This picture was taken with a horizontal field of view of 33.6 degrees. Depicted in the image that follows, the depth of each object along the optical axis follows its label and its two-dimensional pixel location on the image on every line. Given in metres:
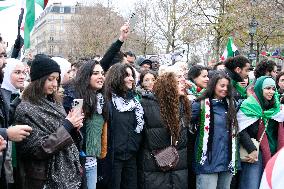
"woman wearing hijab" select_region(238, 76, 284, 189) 6.17
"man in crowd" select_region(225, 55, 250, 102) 7.35
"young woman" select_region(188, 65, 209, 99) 7.39
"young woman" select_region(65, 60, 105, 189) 5.13
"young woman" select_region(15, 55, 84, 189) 4.05
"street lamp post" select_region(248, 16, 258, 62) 20.14
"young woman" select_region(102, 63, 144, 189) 5.47
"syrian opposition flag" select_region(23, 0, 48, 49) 6.64
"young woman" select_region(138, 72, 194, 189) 5.55
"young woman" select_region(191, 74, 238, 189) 5.78
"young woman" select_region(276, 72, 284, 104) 7.75
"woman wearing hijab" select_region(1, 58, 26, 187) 4.15
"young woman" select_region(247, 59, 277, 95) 8.01
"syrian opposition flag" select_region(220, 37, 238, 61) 11.08
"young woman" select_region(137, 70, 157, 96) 6.91
